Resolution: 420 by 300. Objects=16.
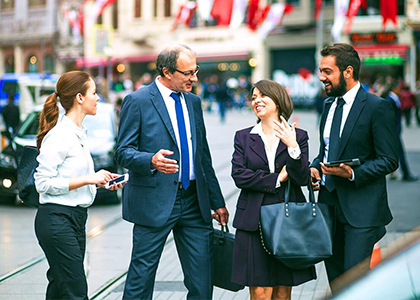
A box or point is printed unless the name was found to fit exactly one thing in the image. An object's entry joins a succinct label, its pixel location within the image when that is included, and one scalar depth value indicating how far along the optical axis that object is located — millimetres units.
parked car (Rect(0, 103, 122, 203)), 10266
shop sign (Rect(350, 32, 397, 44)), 34938
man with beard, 4152
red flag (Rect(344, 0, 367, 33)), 28156
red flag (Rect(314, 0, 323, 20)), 28906
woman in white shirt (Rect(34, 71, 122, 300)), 3945
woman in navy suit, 4027
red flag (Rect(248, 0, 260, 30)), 30875
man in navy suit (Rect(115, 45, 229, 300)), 4273
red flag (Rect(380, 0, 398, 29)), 23573
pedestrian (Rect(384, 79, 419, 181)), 12344
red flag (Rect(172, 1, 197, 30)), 34538
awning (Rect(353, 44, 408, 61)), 34375
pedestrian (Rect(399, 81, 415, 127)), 26766
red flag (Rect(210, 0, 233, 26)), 28750
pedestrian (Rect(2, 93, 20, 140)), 16703
